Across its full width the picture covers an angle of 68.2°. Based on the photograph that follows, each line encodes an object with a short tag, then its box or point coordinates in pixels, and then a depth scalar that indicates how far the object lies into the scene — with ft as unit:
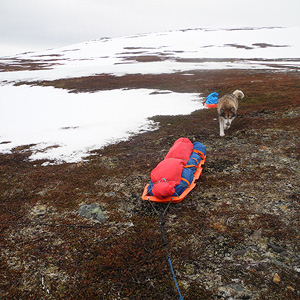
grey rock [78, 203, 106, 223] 18.07
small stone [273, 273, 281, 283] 11.83
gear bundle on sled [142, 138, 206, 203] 18.33
